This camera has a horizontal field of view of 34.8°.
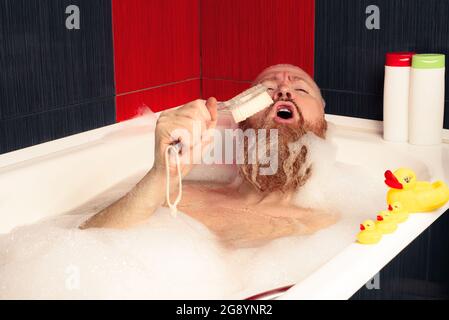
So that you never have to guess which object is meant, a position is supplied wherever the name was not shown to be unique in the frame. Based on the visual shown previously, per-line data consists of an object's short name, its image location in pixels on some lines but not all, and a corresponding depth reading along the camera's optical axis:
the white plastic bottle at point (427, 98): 2.06
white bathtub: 1.87
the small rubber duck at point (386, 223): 1.45
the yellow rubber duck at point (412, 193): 1.58
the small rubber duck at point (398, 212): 1.52
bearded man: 1.89
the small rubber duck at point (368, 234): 1.41
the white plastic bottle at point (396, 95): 2.12
